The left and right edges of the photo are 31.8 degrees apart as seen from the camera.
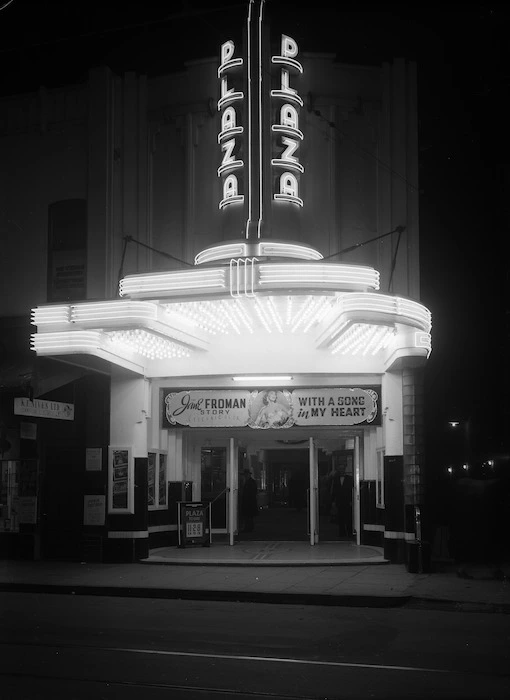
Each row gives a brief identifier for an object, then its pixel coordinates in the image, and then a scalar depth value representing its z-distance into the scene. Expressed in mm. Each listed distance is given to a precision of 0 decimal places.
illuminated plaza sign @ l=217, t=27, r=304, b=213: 16609
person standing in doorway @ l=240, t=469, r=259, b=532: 22125
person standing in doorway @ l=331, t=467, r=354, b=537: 21266
